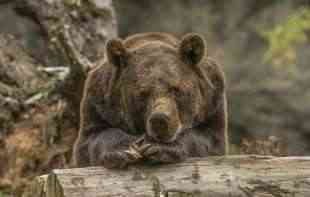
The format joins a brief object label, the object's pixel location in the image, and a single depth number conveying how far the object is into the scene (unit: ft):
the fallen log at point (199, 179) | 40.60
